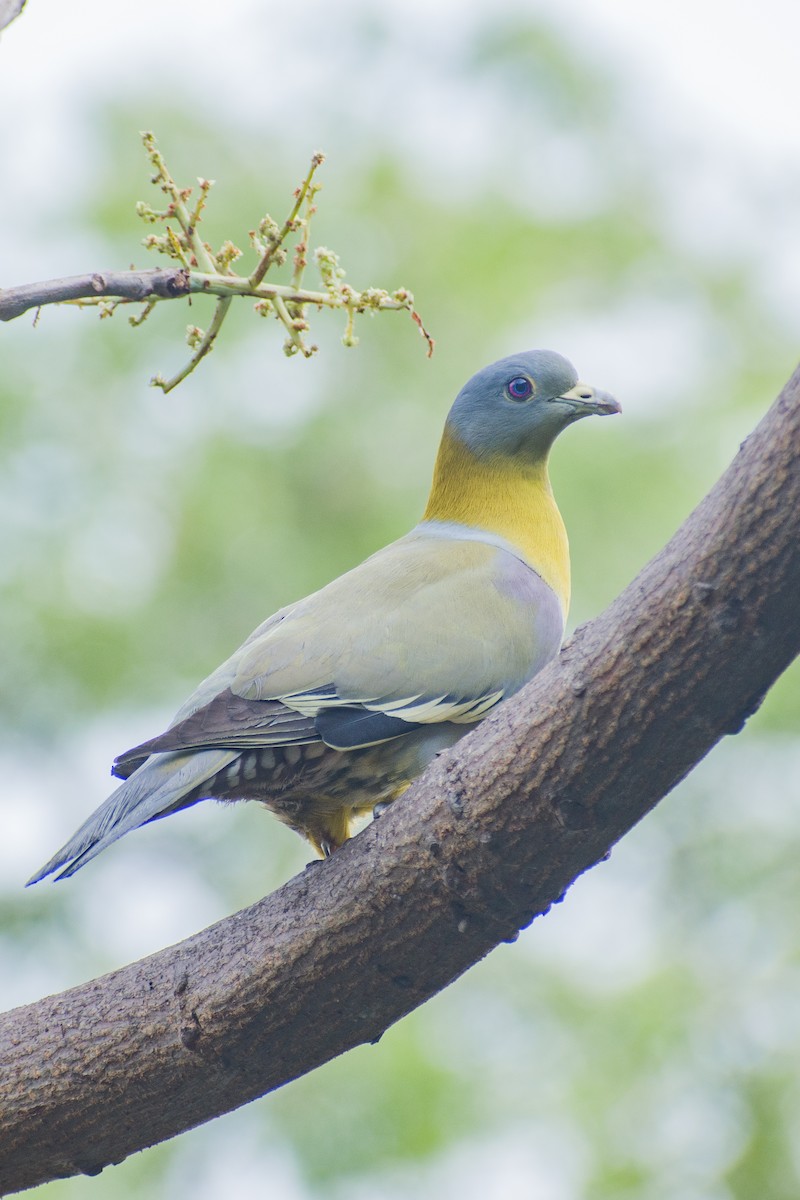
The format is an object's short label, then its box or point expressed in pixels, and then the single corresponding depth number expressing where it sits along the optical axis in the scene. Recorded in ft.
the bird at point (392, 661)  22.12
